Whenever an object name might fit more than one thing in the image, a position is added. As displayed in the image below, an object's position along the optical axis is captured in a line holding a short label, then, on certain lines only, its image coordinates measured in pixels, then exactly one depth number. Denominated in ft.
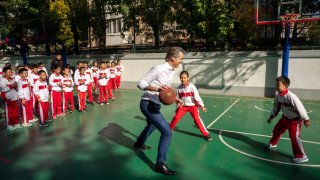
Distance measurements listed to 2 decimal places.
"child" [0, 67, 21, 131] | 21.50
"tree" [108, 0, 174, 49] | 40.76
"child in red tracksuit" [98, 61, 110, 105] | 31.14
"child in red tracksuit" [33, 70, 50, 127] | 22.89
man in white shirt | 13.28
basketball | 13.75
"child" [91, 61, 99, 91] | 35.75
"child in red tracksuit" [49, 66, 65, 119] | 25.07
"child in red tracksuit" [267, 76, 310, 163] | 14.66
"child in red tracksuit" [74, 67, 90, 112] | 27.57
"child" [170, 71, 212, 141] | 18.62
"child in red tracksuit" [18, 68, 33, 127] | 21.95
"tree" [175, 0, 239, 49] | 34.63
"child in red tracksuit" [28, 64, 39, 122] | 25.97
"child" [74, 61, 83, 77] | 27.83
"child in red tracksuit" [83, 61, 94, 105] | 31.05
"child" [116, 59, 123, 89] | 41.13
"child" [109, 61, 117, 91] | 37.53
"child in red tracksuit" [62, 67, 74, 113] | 25.86
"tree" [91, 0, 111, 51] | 44.64
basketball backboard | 28.14
